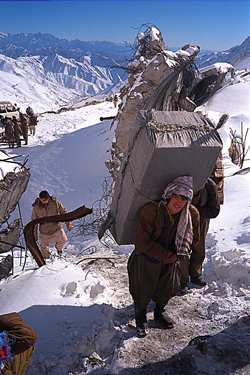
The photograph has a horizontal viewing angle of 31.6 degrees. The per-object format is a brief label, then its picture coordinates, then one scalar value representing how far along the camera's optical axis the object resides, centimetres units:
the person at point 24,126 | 1853
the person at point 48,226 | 674
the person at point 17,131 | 1814
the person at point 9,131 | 1814
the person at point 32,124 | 1997
